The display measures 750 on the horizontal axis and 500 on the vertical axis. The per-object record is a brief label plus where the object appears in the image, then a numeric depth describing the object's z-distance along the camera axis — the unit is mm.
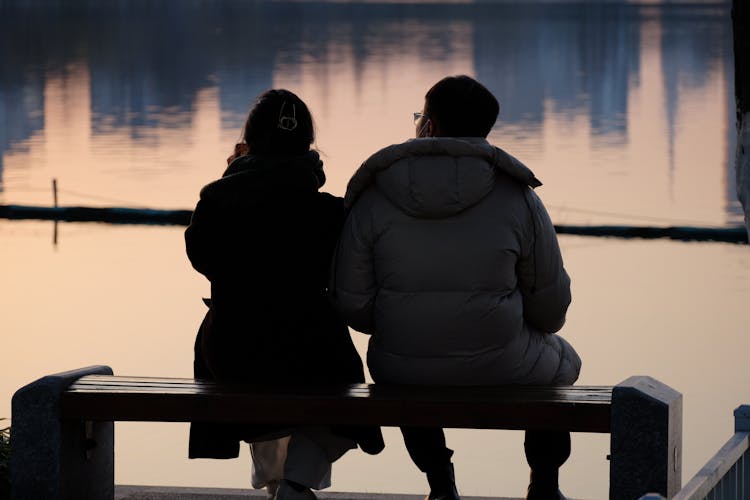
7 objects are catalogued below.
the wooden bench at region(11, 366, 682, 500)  10301
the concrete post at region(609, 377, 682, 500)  10338
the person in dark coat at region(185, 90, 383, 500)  10658
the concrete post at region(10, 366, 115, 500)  11007
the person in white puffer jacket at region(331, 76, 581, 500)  10359
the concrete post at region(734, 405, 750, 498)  10170
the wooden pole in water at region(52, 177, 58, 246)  36138
